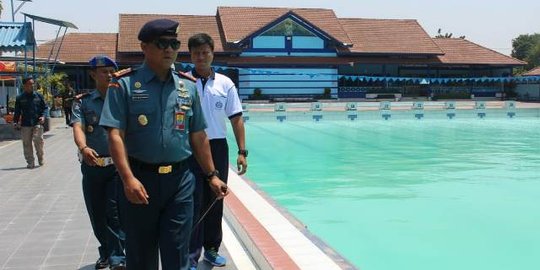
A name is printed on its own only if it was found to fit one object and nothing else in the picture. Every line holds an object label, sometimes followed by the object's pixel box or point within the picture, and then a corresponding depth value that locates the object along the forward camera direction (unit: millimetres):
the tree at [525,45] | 85725
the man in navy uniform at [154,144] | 2885
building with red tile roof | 36875
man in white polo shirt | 4098
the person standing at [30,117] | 9844
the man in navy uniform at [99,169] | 4215
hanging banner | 18970
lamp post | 18105
